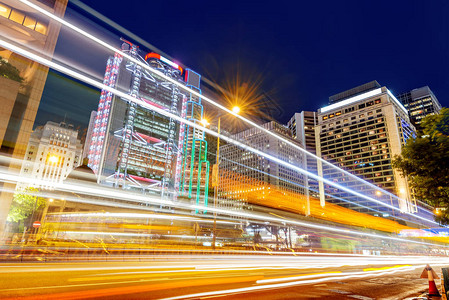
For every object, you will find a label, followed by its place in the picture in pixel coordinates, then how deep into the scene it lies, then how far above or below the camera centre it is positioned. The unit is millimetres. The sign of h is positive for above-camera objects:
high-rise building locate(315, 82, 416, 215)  122812 +50075
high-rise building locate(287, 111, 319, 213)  181012 +71461
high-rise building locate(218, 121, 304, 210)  155012 +42936
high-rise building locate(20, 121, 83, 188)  127988 +37893
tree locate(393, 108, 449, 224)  9945 +3482
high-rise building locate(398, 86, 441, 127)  178625 +96541
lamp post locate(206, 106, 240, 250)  21281 +4596
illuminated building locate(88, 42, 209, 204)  109062 +44837
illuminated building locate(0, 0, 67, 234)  22875 +14532
